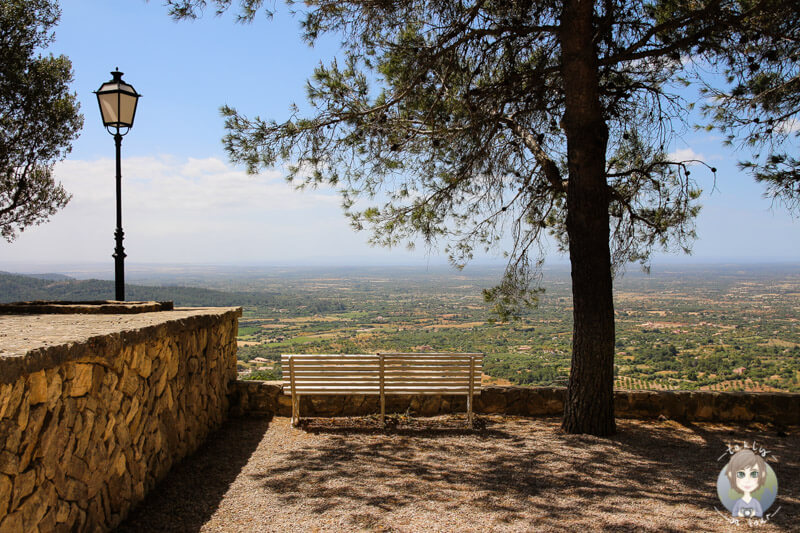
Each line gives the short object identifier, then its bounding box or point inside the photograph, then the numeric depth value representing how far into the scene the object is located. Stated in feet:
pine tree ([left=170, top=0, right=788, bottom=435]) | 16.34
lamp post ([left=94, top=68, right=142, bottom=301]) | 18.35
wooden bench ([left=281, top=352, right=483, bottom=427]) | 16.83
